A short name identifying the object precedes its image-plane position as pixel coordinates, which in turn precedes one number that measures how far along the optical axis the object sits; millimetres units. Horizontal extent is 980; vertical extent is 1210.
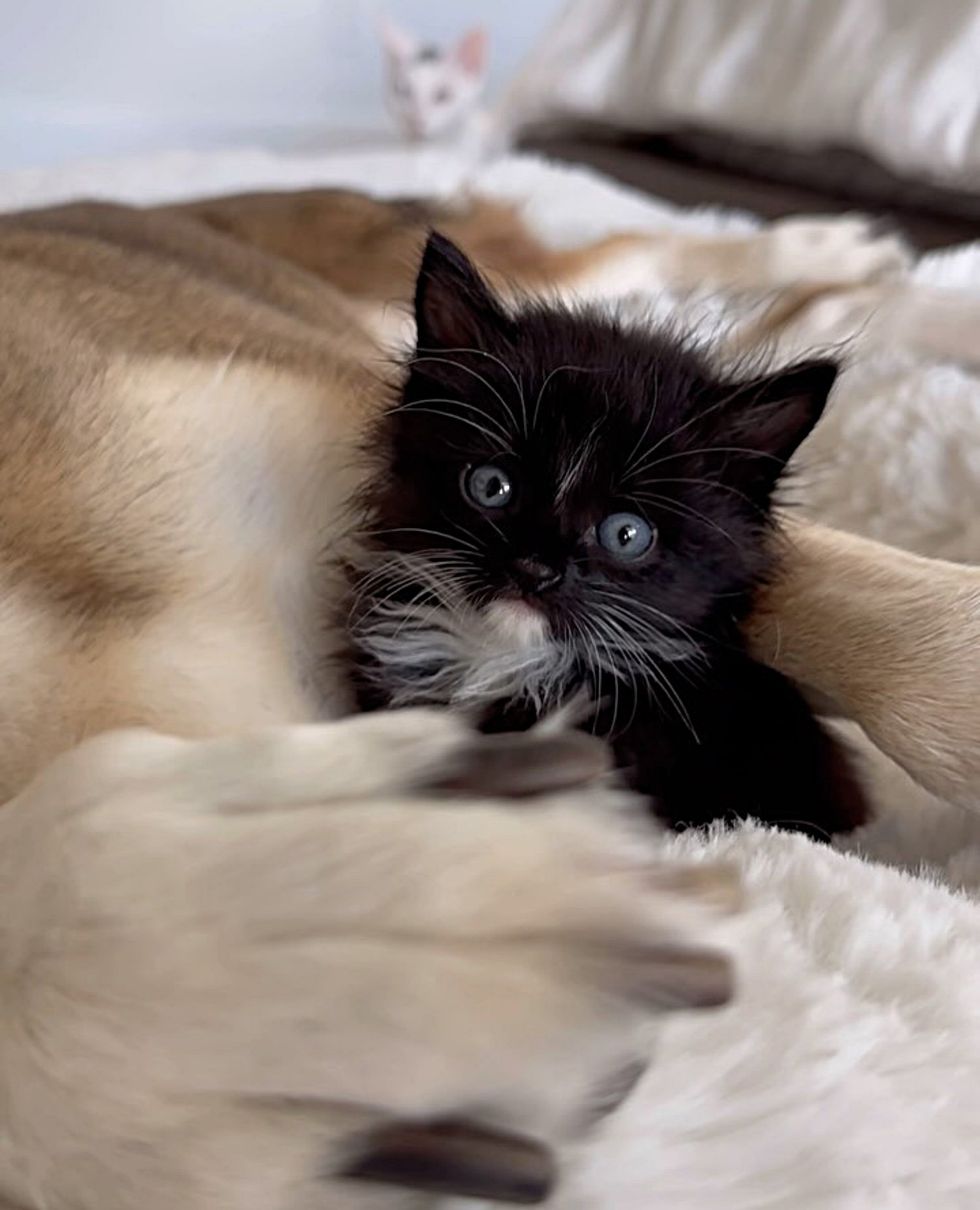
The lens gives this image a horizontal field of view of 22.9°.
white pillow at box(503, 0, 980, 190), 918
